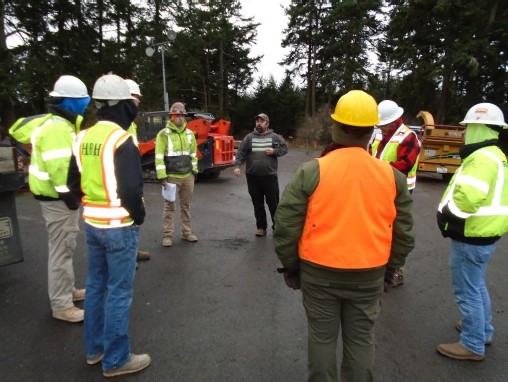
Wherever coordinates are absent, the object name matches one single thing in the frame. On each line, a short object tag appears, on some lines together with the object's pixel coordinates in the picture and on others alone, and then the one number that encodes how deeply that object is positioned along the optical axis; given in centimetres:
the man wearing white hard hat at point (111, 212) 254
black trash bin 412
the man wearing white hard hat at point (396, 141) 407
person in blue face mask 332
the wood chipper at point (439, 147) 1234
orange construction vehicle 1170
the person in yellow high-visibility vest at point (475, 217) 283
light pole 1784
